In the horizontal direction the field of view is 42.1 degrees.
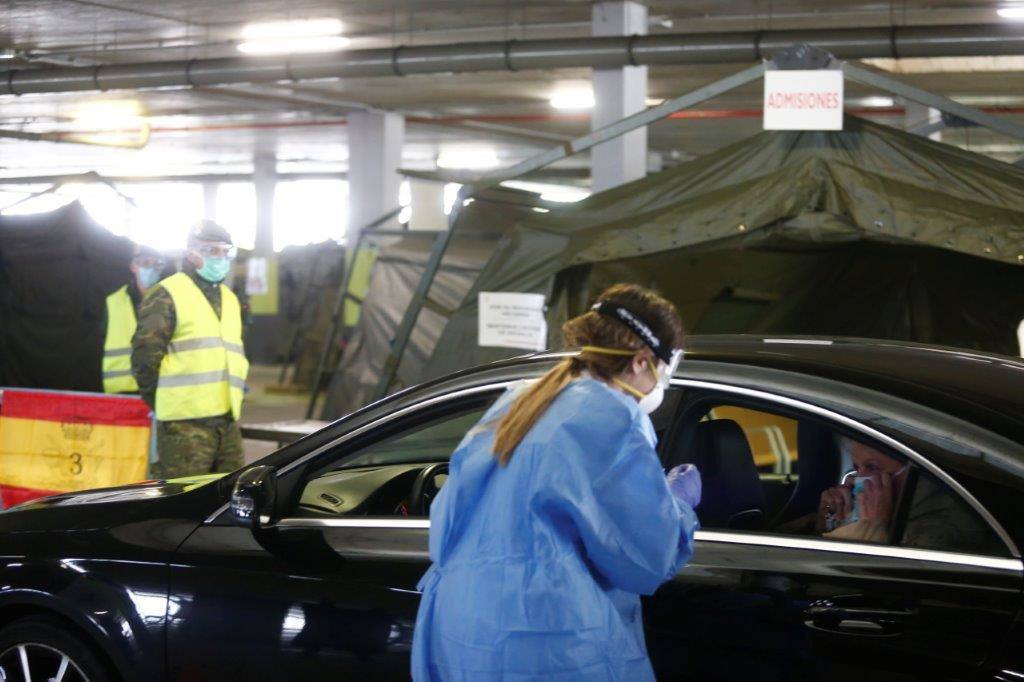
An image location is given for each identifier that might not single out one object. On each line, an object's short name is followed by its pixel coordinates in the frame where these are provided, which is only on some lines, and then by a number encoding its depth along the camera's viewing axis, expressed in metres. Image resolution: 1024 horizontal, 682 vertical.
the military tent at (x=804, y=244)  7.04
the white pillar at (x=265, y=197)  30.80
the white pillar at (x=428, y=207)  15.98
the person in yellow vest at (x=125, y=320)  9.70
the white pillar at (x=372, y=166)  20.69
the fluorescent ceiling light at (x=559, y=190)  32.50
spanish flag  7.77
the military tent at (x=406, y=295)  13.34
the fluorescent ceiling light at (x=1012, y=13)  12.01
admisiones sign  7.32
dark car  2.81
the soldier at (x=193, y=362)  6.80
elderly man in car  2.86
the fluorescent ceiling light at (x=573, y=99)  18.39
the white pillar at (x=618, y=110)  12.13
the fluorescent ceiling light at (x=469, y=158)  27.69
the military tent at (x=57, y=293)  14.09
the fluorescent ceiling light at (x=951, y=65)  14.63
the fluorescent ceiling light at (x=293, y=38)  13.33
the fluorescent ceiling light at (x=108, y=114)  19.75
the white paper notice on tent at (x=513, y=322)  7.82
